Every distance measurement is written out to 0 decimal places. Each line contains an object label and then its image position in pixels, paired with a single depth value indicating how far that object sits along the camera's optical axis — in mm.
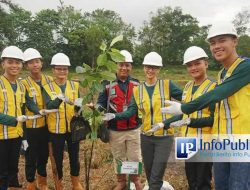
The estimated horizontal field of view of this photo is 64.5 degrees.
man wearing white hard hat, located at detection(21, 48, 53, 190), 2826
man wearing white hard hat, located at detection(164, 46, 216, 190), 2138
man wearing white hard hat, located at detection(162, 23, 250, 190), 1620
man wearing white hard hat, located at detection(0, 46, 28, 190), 2541
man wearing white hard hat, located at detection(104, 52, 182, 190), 2494
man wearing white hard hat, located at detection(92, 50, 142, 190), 2880
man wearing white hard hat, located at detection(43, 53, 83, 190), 2753
